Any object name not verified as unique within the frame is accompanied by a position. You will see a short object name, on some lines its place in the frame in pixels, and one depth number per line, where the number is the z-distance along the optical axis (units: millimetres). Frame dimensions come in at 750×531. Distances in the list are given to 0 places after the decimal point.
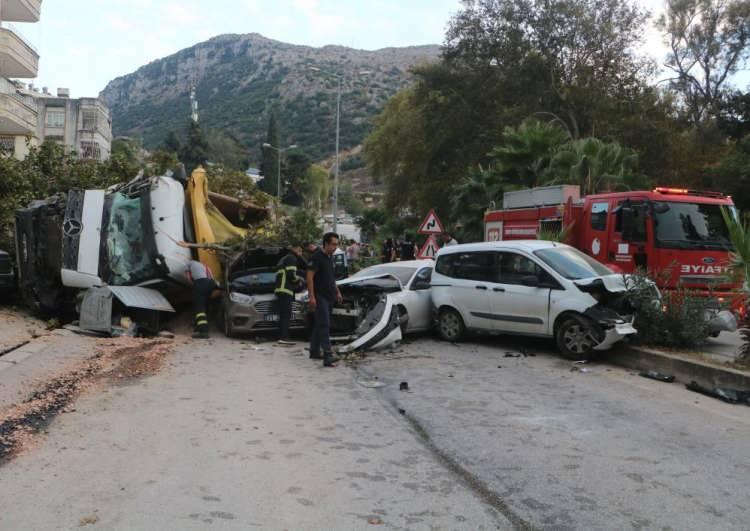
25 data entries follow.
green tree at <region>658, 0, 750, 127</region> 37125
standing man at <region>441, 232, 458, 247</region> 17188
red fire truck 11219
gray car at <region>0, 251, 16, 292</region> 13542
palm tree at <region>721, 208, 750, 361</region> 7757
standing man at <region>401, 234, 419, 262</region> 25797
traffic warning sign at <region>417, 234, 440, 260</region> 17672
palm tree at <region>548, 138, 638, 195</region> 18516
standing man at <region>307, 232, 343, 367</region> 9188
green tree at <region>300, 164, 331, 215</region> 77625
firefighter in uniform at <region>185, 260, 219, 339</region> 11719
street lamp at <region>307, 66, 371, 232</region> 36688
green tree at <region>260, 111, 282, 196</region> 83000
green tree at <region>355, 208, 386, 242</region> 53188
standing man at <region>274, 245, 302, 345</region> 11117
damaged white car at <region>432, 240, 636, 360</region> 9203
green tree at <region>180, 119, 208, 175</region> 80125
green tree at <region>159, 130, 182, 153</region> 85062
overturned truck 11875
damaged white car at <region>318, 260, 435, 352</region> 10391
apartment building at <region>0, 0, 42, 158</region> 26781
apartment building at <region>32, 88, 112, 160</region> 50219
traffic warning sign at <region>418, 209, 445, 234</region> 17531
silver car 11453
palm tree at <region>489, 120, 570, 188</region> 21531
